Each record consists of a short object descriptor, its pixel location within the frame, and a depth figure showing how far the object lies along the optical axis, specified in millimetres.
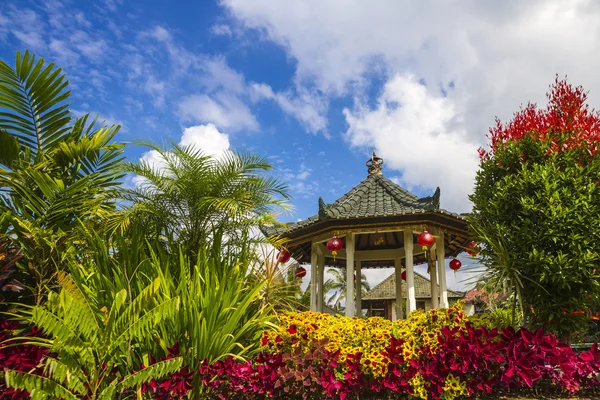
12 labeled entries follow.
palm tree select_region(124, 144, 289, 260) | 5715
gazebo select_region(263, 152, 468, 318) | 7992
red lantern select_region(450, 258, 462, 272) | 9828
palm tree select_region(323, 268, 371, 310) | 25900
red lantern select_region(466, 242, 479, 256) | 4996
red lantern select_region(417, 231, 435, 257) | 7602
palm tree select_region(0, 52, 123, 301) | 4898
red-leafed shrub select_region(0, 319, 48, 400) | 3727
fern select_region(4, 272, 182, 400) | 3018
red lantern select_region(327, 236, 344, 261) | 7953
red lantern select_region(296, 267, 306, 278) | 9477
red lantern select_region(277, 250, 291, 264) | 8817
